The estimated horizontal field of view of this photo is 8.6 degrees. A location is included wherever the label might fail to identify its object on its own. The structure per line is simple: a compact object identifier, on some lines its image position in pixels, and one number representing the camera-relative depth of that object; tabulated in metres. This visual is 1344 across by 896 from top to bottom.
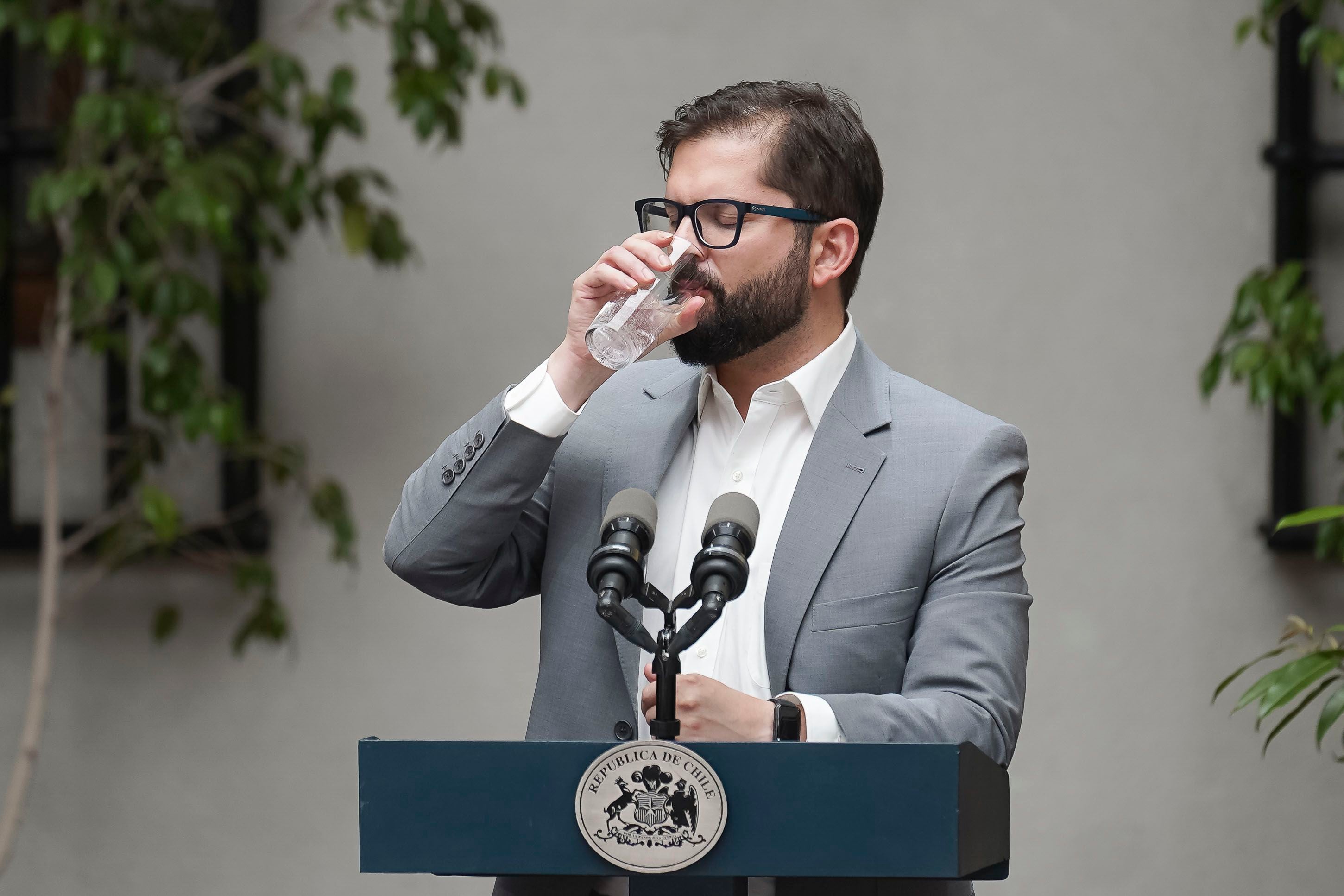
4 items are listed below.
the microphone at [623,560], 6.74
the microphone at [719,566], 6.74
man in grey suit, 7.06
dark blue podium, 6.66
